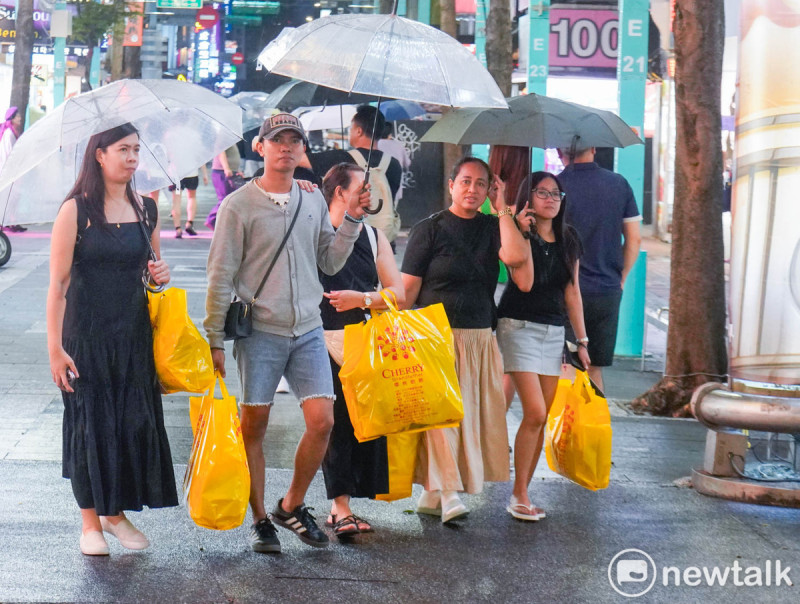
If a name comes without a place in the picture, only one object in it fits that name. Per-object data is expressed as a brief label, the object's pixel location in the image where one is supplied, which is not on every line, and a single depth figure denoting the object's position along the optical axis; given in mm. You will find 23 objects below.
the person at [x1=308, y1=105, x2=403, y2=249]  14828
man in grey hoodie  9166
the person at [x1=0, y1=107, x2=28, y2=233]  27953
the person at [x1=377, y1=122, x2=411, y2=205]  21058
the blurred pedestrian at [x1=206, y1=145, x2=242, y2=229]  35348
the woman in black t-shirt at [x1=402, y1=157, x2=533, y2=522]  10488
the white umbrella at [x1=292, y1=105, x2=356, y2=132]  26235
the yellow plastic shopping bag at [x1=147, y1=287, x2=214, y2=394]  9136
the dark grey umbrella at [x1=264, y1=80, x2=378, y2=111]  17853
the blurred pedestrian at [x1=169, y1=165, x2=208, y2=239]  37159
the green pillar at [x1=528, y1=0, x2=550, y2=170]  24307
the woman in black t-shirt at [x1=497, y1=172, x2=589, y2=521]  10719
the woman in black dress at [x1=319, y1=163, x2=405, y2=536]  10144
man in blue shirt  13491
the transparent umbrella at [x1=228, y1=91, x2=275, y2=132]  25960
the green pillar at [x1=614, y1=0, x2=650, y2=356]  19900
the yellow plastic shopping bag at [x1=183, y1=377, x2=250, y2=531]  8859
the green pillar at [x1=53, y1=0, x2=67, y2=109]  67111
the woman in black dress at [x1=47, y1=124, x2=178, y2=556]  9046
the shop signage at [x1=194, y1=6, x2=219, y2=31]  86413
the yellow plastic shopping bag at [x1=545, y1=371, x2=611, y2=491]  10802
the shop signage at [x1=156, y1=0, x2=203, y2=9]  71413
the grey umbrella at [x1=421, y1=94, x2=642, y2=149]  10861
